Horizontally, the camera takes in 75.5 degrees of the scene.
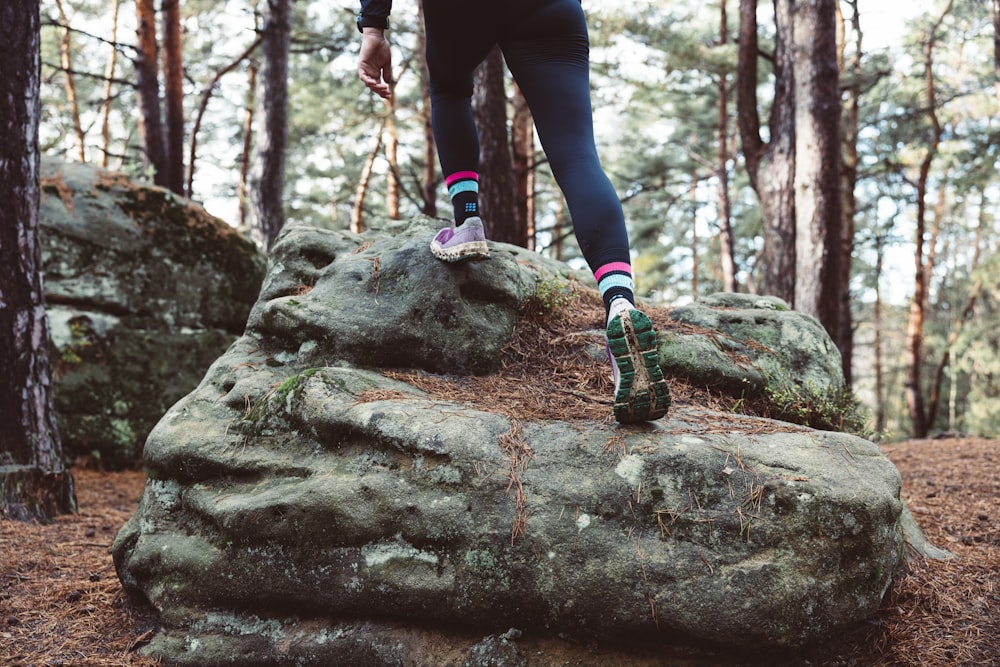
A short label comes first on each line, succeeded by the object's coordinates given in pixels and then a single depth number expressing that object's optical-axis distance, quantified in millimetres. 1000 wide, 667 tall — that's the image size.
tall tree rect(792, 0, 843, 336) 6281
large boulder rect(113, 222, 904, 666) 2039
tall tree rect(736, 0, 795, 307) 6559
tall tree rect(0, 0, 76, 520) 3756
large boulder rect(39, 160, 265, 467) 5582
